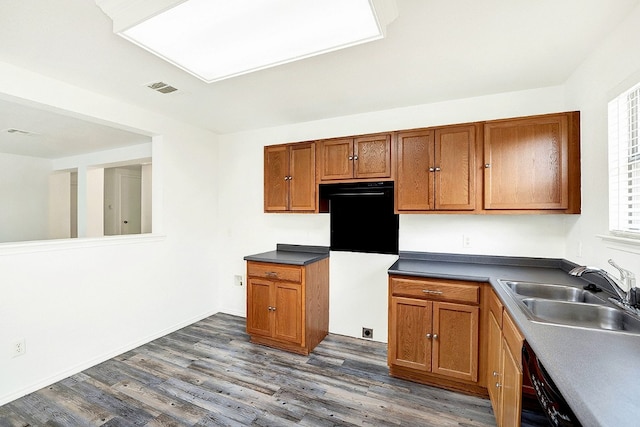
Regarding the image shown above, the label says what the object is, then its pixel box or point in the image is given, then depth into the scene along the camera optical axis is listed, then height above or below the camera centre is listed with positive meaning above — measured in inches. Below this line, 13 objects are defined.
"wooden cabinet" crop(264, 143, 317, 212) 118.6 +15.1
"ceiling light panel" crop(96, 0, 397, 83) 56.4 +40.6
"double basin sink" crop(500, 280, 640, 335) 55.9 -20.7
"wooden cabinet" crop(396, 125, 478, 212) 94.7 +15.1
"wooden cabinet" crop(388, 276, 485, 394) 85.0 -36.8
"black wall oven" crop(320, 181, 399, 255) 114.7 -1.6
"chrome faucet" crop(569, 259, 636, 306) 57.6 -13.9
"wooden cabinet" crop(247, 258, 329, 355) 111.8 -37.4
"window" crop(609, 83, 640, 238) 61.2 +11.2
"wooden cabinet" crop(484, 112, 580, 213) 84.4 +15.3
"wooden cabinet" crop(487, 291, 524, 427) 52.9 -33.8
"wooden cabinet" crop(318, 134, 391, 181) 106.3 +21.4
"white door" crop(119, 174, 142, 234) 279.9 +9.2
